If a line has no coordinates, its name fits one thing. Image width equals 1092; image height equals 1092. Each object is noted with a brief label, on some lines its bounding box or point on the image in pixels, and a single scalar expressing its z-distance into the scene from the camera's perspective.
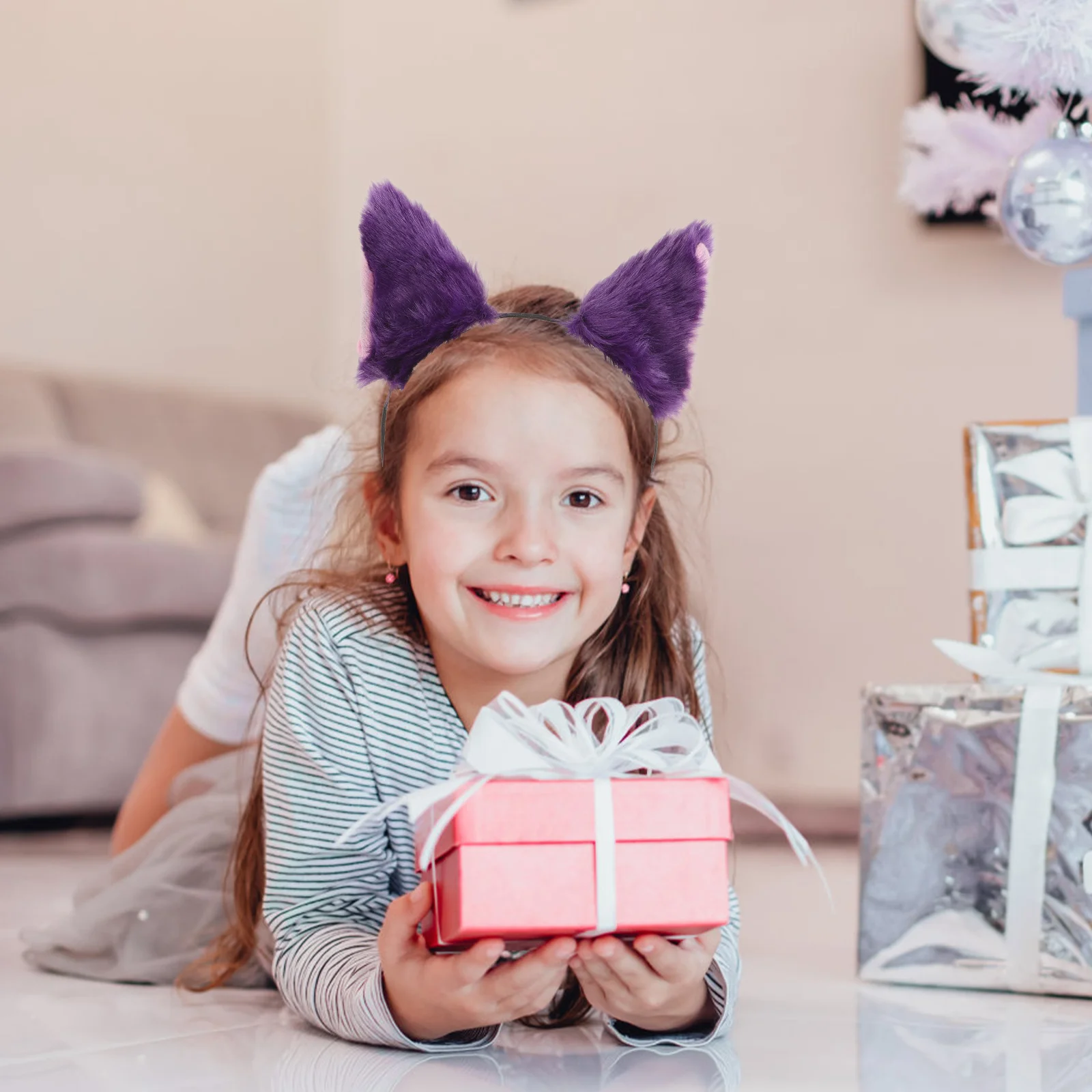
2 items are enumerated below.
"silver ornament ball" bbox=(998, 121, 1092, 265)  1.31
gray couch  2.20
